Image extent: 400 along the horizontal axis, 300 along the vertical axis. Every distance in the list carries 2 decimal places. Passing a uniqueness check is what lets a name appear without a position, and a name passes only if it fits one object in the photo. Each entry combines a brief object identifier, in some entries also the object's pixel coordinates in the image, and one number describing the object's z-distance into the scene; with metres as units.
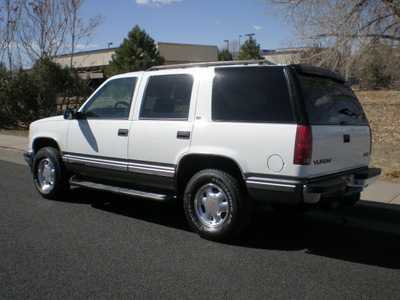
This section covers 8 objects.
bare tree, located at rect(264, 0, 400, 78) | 12.22
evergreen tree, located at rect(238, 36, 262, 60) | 37.57
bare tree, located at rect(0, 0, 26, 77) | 18.56
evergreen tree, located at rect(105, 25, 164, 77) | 32.47
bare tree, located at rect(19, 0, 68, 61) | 18.12
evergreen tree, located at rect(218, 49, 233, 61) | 44.14
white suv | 4.06
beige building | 41.69
